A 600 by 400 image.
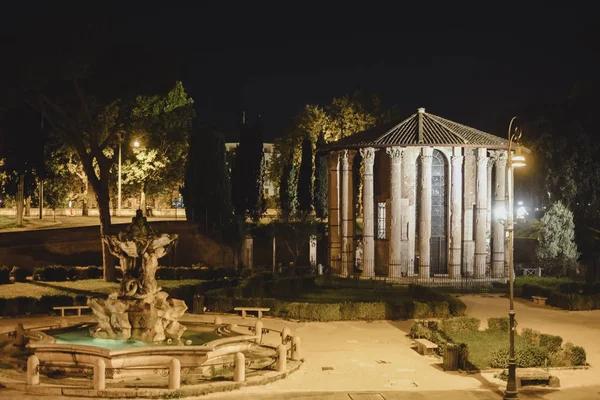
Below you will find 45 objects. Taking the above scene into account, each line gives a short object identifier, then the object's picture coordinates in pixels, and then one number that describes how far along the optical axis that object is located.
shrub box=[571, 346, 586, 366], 24.44
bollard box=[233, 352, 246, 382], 21.28
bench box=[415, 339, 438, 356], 26.14
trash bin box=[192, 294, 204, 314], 35.50
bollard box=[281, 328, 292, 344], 25.75
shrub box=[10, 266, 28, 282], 46.84
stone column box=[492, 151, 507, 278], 49.94
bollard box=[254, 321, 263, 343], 27.22
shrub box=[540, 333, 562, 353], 25.55
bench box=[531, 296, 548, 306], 40.56
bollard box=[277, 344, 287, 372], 22.72
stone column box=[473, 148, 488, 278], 49.00
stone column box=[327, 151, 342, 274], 52.12
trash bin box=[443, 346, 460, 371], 23.64
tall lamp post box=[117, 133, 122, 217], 65.62
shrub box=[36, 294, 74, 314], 35.66
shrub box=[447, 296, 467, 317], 35.47
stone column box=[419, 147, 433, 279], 48.34
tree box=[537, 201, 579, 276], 54.16
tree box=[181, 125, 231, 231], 59.75
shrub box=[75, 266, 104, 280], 48.09
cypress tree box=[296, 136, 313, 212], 75.94
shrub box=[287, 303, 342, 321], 33.78
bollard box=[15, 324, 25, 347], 26.06
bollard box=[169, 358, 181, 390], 20.16
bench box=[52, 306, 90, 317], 34.19
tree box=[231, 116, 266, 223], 72.31
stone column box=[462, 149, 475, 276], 49.25
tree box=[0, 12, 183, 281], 40.56
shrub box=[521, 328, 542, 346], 26.58
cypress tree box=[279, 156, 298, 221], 79.19
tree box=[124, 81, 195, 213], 68.00
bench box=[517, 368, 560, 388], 21.91
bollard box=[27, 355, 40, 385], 20.19
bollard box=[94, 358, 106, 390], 19.94
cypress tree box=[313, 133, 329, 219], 76.88
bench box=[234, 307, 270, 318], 33.97
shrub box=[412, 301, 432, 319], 34.66
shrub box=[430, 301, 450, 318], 34.94
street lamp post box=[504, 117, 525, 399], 20.20
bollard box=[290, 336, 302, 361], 24.83
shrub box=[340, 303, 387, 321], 34.03
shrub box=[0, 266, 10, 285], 45.53
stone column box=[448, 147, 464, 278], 48.66
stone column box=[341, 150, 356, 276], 51.09
